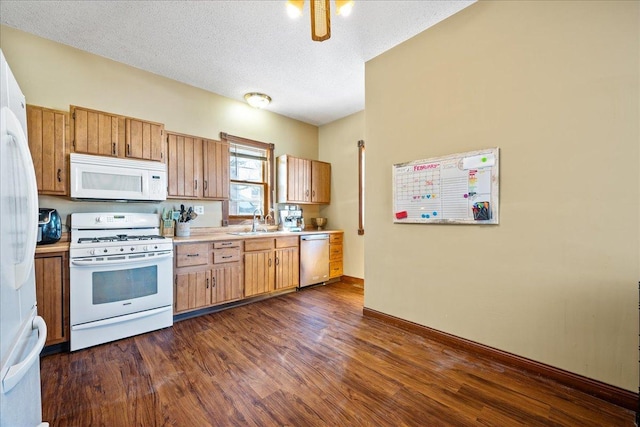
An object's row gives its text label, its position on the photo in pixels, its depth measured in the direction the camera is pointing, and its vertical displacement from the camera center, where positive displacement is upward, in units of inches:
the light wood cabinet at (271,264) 134.7 -28.6
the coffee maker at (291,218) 174.6 -4.2
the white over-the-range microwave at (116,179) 98.4 +14.0
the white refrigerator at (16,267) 34.1 -7.8
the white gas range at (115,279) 89.4 -24.5
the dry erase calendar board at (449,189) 84.4 +7.9
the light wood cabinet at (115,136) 99.9 +31.9
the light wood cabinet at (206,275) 113.1 -28.6
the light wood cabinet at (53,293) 84.0 -26.3
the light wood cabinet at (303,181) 169.6 +21.5
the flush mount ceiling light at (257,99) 148.6 +65.7
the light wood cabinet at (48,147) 91.1 +24.0
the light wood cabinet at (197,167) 126.1 +23.1
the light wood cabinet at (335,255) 175.2 -29.7
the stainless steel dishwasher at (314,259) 159.3 -29.5
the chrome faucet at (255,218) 156.9 -3.9
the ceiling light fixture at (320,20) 62.1 +46.4
